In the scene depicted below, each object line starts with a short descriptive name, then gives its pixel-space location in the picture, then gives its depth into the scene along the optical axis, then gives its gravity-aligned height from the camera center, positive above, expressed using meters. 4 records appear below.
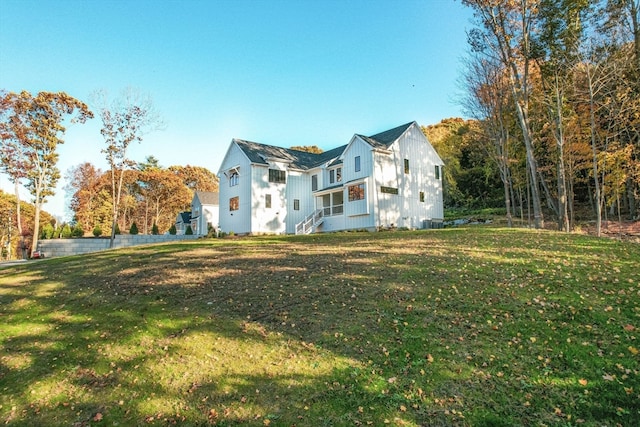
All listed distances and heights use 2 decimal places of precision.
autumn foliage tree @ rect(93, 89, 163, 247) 23.56 +6.52
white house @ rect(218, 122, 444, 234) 22.83 +2.62
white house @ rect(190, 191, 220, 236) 39.94 +1.95
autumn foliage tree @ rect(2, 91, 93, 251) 25.91 +7.73
